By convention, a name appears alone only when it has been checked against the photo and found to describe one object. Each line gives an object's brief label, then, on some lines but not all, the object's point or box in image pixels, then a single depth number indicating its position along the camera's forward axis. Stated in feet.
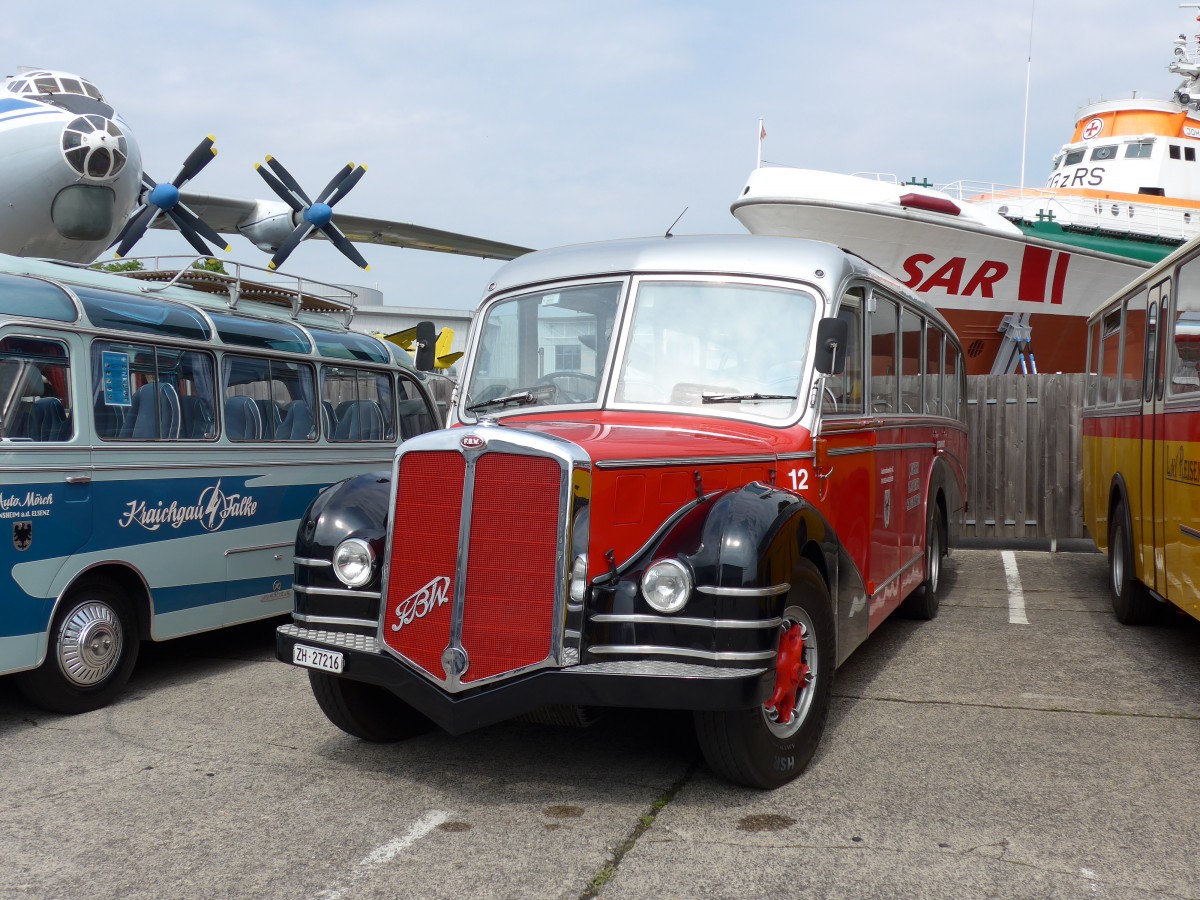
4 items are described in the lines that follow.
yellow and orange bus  20.17
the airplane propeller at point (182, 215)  61.00
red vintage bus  13.16
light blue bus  18.70
